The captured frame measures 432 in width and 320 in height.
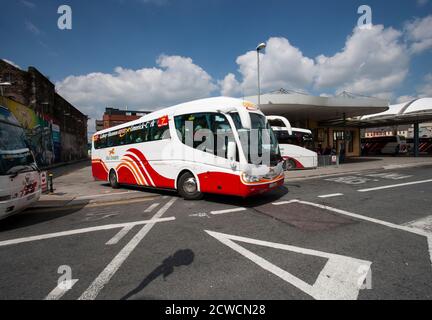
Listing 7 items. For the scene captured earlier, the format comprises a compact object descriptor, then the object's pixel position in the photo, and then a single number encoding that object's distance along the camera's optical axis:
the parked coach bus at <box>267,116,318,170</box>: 15.32
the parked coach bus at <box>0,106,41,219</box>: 4.63
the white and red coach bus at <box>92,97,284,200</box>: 5.98
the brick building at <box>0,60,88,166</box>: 21.26
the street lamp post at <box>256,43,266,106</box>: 13.19
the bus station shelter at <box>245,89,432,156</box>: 16.48
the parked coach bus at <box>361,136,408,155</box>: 36.12
